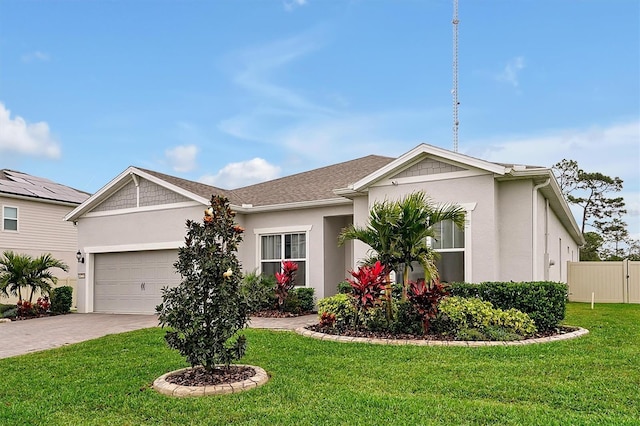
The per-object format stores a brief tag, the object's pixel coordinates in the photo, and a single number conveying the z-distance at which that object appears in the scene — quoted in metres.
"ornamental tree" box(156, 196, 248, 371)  6.03
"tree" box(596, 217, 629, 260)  35.06
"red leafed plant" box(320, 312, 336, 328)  10.14
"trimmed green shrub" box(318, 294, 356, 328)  10.09
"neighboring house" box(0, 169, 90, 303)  21.12
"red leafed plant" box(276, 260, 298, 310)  14.07
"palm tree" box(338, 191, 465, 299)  9.50
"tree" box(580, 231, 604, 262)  35.31
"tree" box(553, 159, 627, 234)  34.53
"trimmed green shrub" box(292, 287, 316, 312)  14.46
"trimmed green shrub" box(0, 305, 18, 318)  16.30
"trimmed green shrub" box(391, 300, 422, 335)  9.29
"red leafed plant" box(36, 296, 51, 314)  16.73
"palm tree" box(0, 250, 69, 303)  16.58
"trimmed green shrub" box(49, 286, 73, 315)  17.14
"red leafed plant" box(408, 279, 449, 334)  9.06
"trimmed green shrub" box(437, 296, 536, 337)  9.27
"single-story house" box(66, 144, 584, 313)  11.40
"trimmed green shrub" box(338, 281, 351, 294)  11.81
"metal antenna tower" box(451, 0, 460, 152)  17.59
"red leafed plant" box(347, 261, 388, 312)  9.33
